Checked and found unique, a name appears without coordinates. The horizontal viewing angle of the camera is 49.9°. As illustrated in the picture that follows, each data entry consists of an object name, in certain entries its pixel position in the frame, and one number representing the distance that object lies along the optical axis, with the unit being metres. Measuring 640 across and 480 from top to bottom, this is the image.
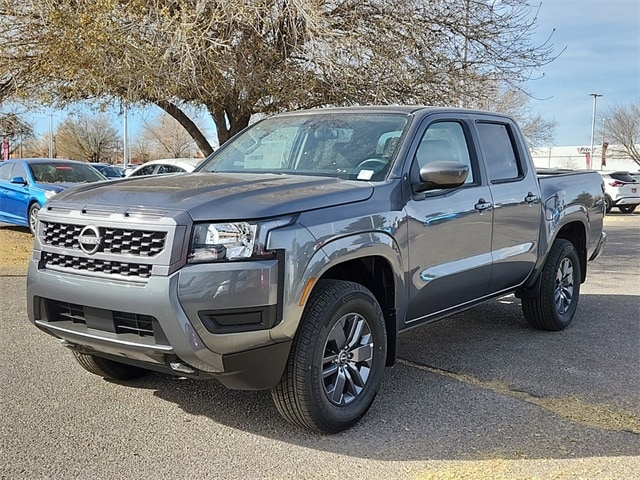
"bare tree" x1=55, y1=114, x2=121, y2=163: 57.34
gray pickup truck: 3.46
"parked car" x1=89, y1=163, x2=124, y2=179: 26.20
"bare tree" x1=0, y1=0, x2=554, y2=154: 8.86
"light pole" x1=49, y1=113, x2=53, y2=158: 53.81
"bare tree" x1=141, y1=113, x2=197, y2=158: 62.96
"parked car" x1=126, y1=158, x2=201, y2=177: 14.81
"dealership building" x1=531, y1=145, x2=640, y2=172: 55.88
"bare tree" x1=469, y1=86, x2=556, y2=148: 11.86
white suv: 25.27
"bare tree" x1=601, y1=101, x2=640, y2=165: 52.53
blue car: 12.33
